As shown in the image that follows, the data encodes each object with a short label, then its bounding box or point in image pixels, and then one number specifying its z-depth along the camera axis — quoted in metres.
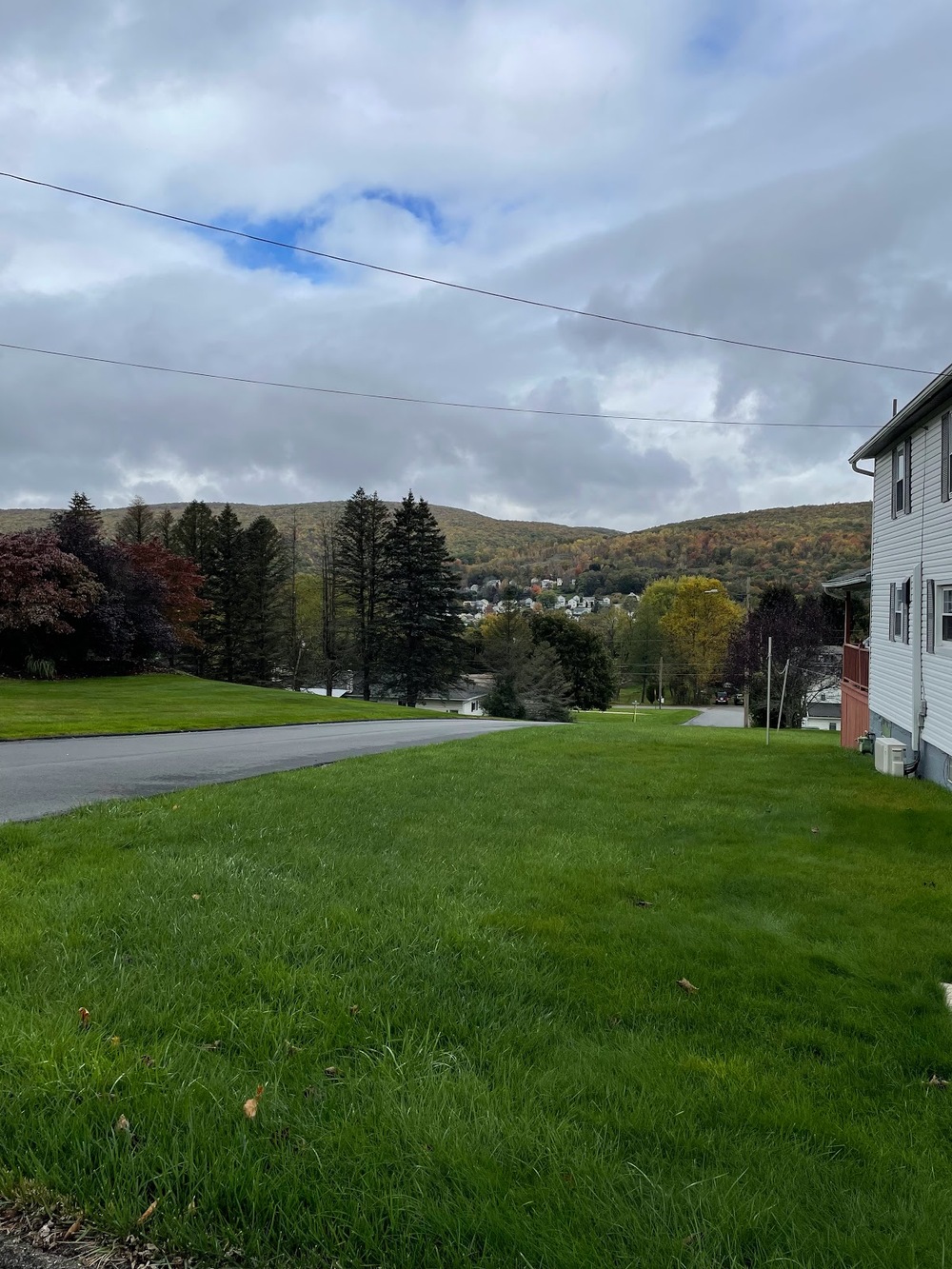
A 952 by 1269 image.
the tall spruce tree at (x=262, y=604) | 49.47
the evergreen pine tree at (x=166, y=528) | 51.59
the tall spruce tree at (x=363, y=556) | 51.34
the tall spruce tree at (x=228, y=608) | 48.94
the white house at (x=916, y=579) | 12.16
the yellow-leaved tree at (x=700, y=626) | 70.94
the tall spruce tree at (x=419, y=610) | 49.03
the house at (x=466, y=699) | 66.47
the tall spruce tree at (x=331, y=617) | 52.44
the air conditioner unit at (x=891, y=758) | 13.14
